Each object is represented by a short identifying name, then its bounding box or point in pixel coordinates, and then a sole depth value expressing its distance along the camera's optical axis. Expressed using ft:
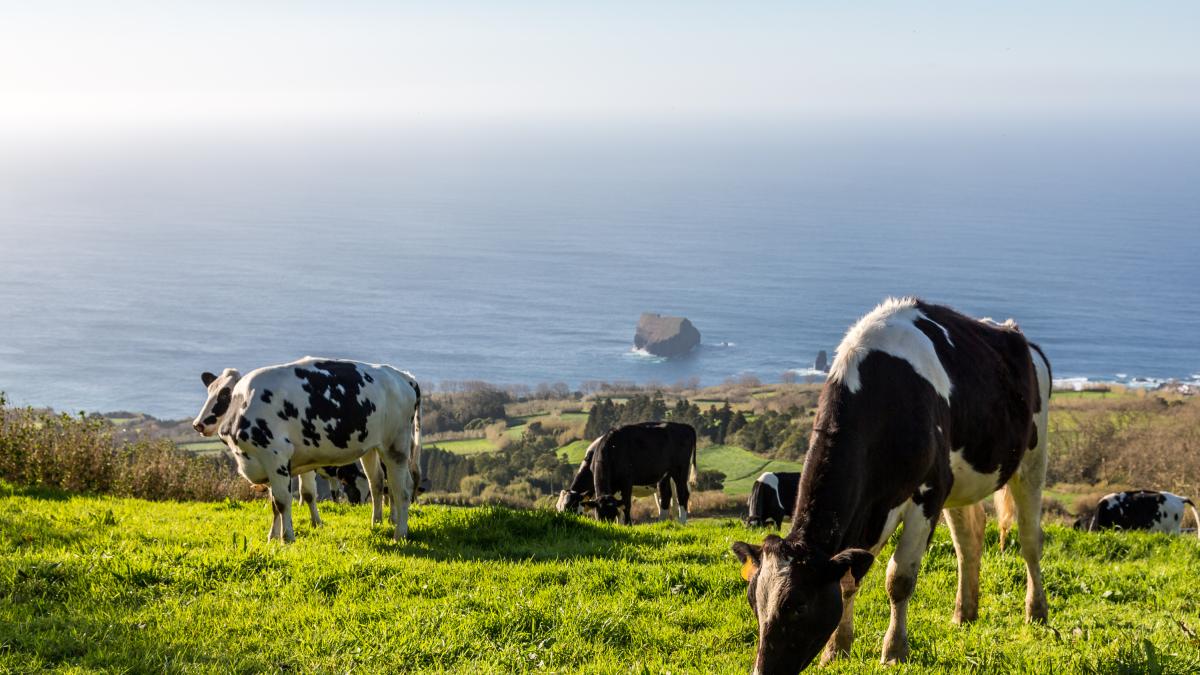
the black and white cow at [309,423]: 40.29
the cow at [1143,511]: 63.41
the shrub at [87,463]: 51.31
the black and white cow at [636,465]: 65.41
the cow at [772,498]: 59.77
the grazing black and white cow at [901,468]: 18.45
